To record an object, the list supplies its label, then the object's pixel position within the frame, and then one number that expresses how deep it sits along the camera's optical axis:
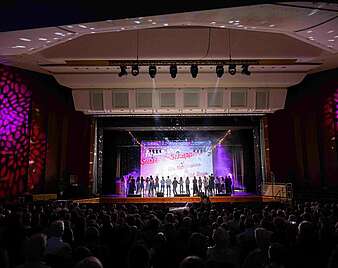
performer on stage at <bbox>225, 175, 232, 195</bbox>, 15.69
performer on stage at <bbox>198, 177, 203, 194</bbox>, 15.54
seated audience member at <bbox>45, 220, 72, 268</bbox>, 2.87
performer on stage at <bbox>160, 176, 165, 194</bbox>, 15.85
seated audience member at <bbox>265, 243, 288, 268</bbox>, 2.66
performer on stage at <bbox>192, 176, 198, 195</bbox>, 15.31
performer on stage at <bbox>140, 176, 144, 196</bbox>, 15.95
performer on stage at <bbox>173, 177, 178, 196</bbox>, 15.55
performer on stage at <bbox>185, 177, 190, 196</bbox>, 15.89
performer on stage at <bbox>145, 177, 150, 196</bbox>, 16.12
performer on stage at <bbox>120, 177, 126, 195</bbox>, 16.35
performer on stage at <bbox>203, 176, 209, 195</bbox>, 15.57
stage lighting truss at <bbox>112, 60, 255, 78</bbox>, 9.20
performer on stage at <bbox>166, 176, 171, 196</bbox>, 15.76
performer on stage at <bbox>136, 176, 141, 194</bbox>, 15.99
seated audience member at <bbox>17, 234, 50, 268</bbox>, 2.64
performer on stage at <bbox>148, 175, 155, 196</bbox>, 15.88
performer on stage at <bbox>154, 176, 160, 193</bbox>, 15.87
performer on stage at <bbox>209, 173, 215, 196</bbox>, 15.60
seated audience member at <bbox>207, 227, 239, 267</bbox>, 3.21
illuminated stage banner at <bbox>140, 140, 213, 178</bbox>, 16.55
